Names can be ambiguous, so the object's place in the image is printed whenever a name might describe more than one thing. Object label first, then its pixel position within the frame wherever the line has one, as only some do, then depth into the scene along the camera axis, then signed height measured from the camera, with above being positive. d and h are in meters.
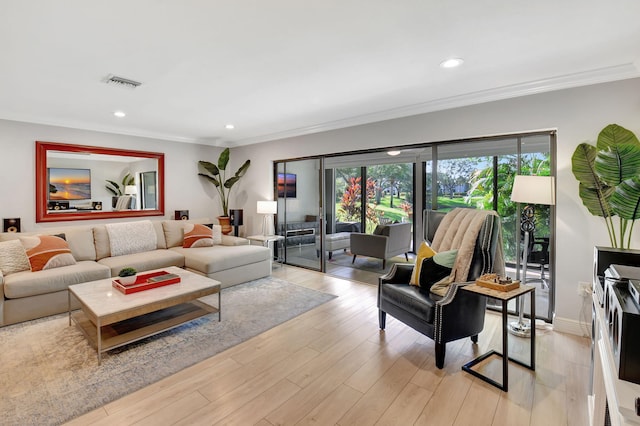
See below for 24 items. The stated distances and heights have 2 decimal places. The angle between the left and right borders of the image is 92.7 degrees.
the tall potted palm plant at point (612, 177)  2.25 +0.27
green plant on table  2.94 -0.61
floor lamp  2.79 +0.15
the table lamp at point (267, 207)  5.38 +0.05
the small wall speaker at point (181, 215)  5.65 -0.10
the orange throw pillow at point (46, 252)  3.46 -0.50
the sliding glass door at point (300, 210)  5.34 +0.00
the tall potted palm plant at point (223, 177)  5.96 +0.67
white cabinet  0.86 -0.57
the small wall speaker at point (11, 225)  4.01 -0.20
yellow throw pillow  2.80 -0.45
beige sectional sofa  3.12 -0.71
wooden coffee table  2.45 -0.84
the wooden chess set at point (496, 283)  2.17 -0.53
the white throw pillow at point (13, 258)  3.35 -0.54
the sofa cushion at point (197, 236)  4.88 -0.42
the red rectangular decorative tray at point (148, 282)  2.84 -0.71
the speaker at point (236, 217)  5.87 -0.14
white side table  5.22 -0.62
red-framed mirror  4.40 +0.44
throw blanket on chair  2.61 -0.25
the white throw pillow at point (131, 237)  4.38 -0.41
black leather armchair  2.32 -0.76
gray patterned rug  1.95 -1.20
